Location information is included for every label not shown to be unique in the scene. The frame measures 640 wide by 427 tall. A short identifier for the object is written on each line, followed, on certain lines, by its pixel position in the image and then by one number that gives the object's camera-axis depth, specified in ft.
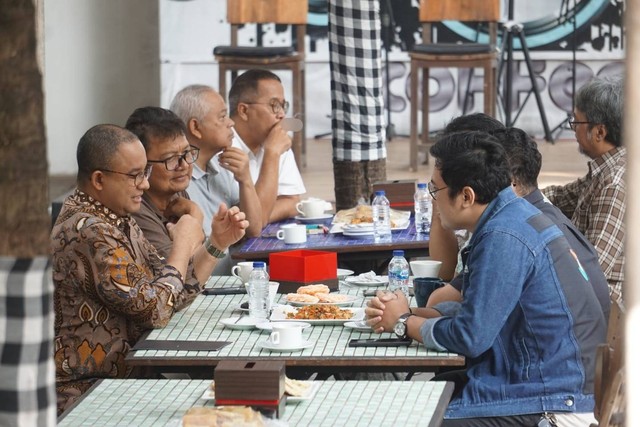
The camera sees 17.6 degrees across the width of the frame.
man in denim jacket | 19.58
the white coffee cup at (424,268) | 25.22
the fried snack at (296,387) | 17.46
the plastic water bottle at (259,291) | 22.58
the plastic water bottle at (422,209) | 32.83
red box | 24.98
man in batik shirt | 20.93
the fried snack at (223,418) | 15.64
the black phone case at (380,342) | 20.17
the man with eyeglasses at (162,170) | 26.31
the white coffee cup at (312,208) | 34.82
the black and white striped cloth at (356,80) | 41.28
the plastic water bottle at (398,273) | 24.84
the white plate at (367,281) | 25.64
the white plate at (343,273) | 26.73
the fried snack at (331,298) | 23.51
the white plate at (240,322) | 21.63
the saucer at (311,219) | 34.69
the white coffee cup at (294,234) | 31.02
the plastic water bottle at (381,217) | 31.89
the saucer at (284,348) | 19.92
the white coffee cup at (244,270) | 25.62
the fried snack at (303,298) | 23.59
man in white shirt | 35.39
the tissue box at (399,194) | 35.66
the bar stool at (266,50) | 59.34
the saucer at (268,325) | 21.31
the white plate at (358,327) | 21.33
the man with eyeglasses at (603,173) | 25.91
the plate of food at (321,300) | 23.47
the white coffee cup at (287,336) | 19.96
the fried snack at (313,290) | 24.16
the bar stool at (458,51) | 60.99
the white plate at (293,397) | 17.39
